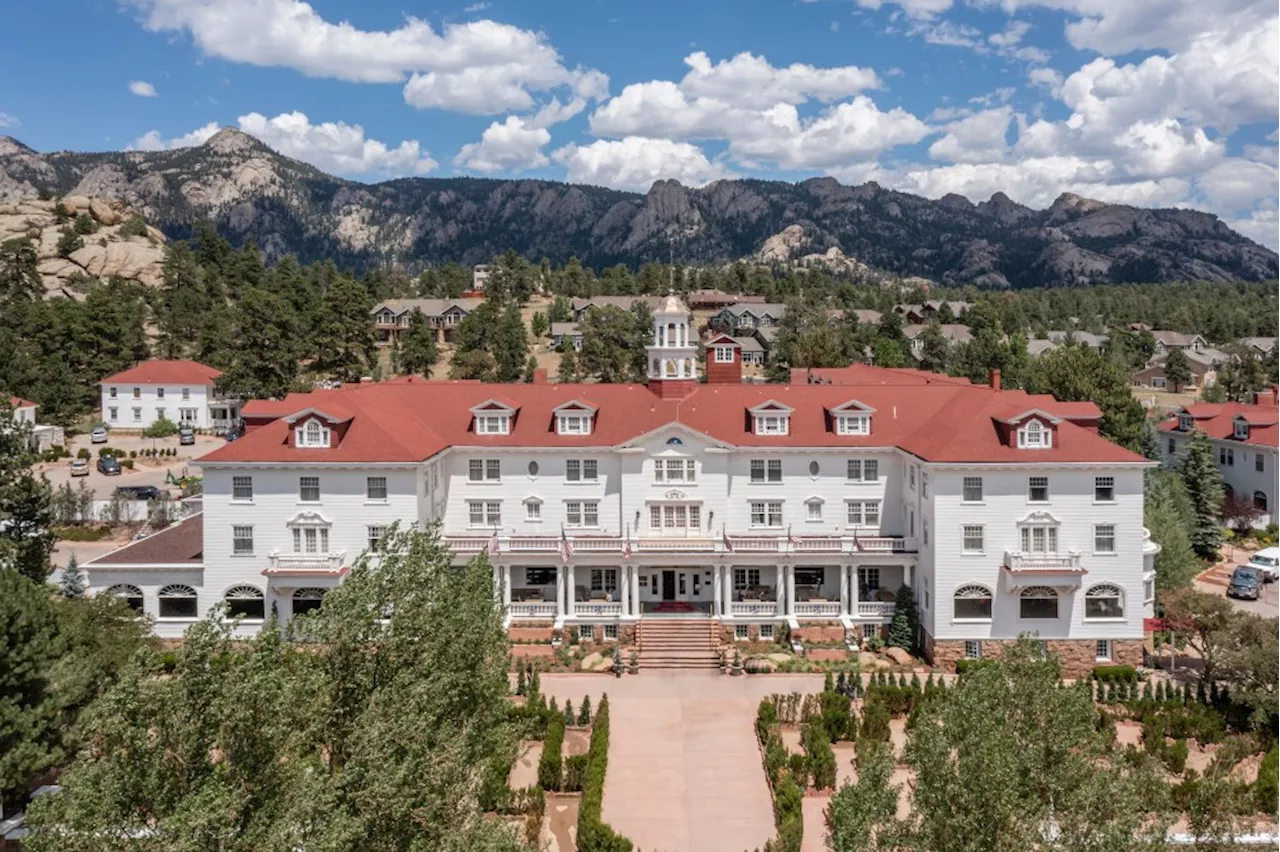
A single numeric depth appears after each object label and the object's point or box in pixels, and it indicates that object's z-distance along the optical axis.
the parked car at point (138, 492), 65.12
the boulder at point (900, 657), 41.50
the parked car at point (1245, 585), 51.62
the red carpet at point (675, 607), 45.51
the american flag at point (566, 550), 44.19
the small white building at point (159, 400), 91.94
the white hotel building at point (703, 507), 40.97
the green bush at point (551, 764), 29.53
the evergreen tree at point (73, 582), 44.84
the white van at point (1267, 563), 54.97
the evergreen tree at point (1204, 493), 60.47
